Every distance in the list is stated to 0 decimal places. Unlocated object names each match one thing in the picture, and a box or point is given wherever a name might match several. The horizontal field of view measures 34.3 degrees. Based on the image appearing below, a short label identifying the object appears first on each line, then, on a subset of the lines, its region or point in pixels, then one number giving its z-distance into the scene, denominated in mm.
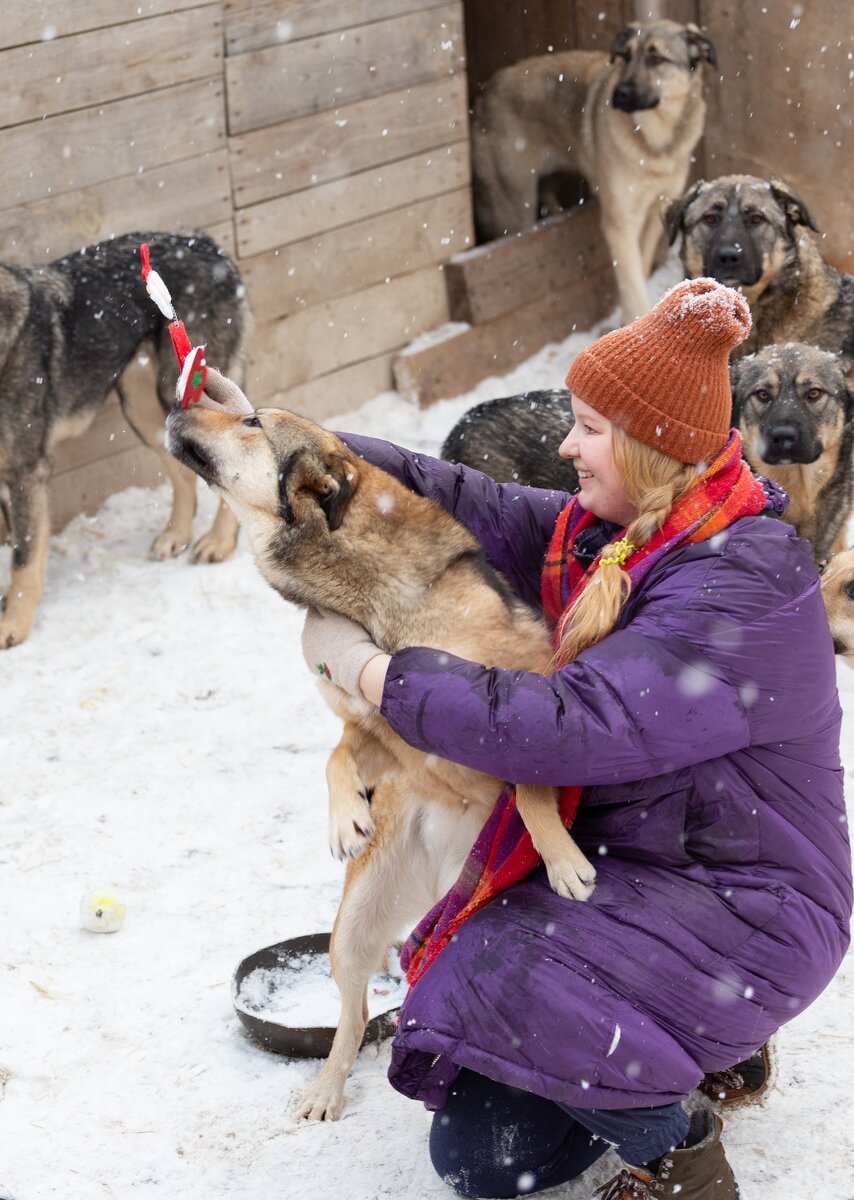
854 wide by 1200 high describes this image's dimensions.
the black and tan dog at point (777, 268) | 5773
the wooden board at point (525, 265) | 7805
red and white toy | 2832
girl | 2350
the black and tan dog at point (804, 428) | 4750
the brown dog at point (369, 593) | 2771
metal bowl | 3148
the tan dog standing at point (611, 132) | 7926
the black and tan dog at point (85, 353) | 5406
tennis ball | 3623
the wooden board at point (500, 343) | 7582
